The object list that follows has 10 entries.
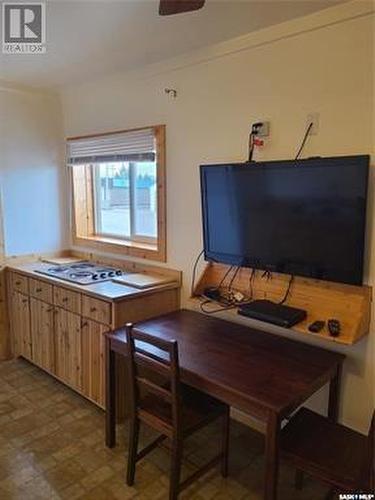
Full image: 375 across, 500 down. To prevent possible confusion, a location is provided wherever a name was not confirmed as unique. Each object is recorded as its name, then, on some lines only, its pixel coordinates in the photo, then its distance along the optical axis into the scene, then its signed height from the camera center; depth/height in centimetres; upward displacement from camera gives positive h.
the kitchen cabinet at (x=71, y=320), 258 -94
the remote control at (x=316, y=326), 194 -66
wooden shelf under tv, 193 -57
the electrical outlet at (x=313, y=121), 206 +37
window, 295 +2
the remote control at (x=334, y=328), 189 -65
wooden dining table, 160 -83
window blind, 295 +37
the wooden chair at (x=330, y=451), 150 -108
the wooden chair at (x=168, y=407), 181 -109
